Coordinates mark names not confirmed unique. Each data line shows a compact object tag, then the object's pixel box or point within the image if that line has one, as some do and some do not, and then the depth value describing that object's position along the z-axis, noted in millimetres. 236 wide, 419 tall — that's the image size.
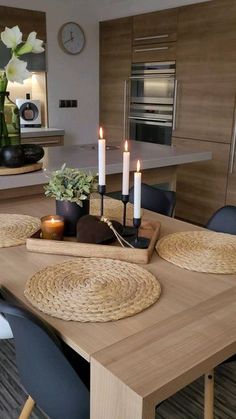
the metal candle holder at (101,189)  1406
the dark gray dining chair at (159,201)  2110
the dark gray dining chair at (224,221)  1718
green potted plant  1385
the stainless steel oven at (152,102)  3979
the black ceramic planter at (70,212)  1422
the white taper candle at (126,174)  1347
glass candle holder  1364
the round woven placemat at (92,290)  956
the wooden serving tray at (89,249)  1255
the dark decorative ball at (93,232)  1321
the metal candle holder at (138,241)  1262
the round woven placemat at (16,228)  1394
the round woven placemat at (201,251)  1226
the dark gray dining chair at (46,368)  884
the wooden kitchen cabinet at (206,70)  3418
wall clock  4461
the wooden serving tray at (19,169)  2000
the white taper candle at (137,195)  1232
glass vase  2021
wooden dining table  731
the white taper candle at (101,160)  1380
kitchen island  2090
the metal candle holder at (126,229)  1398
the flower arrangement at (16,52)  1494
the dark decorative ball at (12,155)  1977
